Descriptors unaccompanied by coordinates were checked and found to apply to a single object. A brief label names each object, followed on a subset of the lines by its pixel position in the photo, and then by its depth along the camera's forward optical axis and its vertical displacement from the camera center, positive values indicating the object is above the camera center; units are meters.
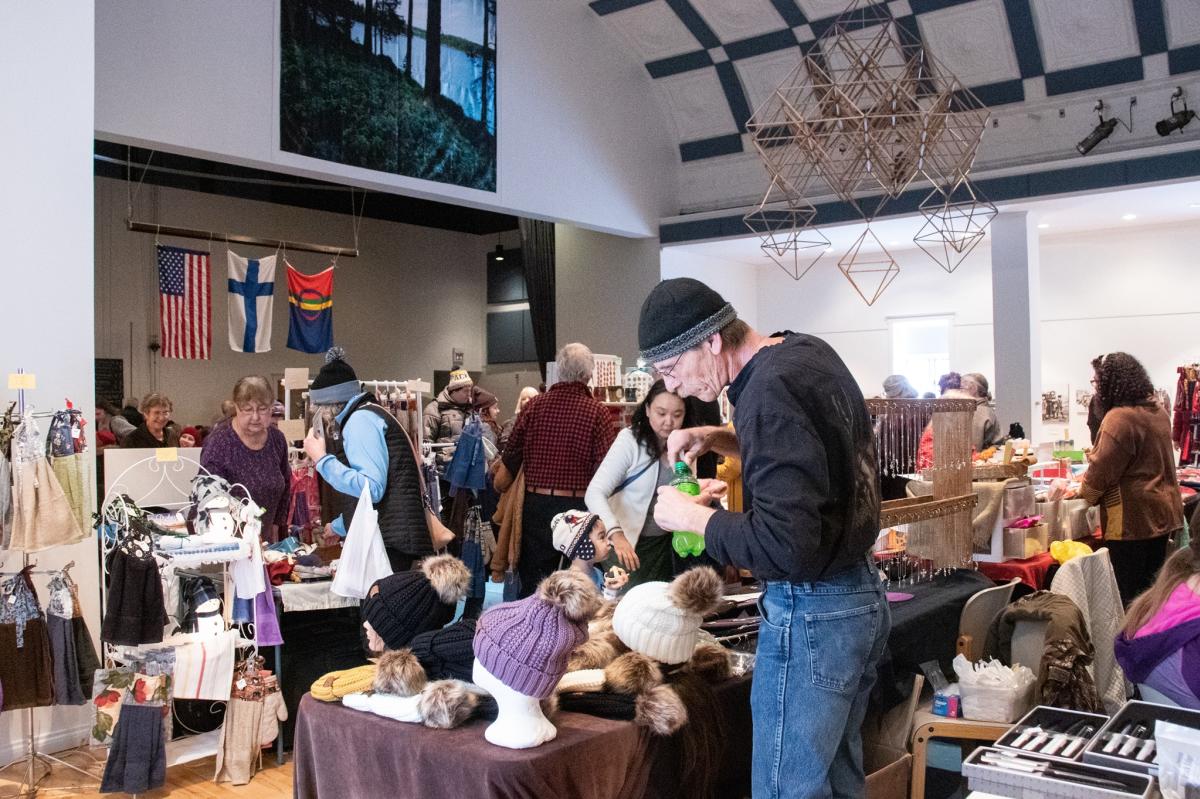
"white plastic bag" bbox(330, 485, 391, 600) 3.93 -0.53
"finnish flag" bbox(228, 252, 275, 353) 10.31 +1.11
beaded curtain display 3.77 -0.26
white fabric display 4.02 -0.99
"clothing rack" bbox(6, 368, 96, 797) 3.98 -1.37
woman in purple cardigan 4.94 -0.18
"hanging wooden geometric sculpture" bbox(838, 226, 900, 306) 11.92 +1.68
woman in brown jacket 4.78 -0.28
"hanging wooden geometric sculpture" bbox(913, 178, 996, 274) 9.48 +1.81
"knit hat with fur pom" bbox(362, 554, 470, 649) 2.51 -0.46
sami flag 10.99 +1.10
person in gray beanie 3.95 -0.20
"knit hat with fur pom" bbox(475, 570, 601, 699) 2.10 -0.46
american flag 9.58 +1.02
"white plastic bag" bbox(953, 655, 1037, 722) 3.03 -0.84
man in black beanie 1.86 -0.22
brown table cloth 2.05 -0.74
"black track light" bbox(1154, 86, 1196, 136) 8.58 +2.35
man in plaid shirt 4.63 -0.19
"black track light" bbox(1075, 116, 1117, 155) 8.89 +2.34
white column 9.75 +0.82
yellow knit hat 2.40 -0.64
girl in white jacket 3.75 -0.25
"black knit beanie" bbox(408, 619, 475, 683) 2.37 -0.55
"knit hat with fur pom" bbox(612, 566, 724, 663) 2.42 -0.49
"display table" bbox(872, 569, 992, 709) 3.07 -0.71
